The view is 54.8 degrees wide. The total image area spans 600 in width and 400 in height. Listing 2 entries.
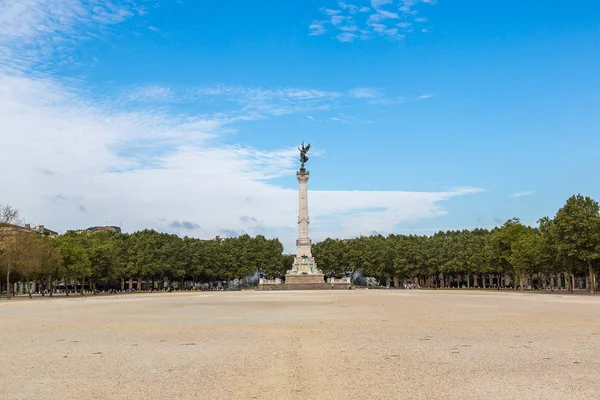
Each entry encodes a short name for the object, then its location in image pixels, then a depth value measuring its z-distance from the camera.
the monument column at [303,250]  108.94
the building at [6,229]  77.06
